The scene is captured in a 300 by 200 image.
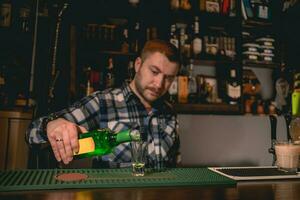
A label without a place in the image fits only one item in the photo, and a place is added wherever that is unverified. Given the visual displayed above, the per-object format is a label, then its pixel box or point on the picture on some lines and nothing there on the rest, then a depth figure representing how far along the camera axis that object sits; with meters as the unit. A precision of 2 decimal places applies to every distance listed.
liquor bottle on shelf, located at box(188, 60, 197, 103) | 2.92
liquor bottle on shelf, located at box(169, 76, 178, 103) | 2.83
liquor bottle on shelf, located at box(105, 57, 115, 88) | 2.73
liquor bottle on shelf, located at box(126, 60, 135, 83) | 2.78
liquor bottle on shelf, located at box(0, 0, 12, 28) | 2.65
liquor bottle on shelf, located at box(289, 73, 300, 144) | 1.33
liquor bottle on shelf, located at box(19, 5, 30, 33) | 2.71
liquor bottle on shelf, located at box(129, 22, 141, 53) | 2.82
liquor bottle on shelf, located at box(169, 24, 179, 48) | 2.88
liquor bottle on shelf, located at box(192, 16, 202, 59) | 2.95
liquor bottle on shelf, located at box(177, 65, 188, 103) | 2.86
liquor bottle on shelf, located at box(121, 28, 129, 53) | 2.78
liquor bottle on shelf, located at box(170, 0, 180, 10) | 2.88
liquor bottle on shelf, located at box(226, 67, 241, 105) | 2.98
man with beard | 1.60
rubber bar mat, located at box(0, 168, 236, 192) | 0.79
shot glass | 0.96
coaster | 0.86
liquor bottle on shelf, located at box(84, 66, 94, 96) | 2.64
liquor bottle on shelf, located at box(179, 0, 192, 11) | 2.93
